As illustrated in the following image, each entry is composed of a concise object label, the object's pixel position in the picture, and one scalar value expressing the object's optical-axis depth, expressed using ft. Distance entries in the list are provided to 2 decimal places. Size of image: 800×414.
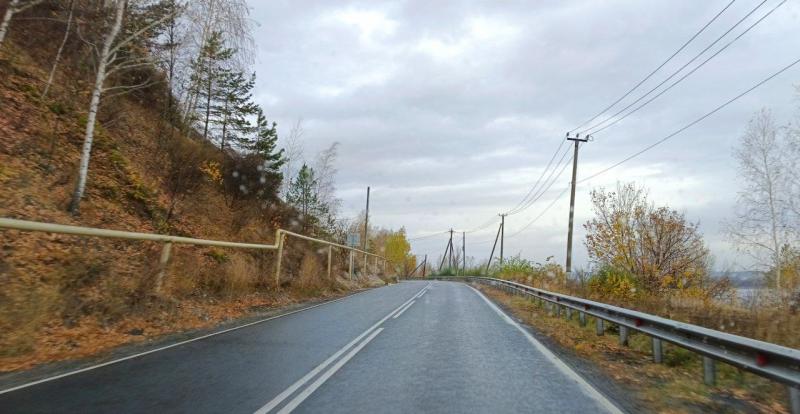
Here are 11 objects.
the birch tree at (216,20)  49.47
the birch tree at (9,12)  38.93
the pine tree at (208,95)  92.68
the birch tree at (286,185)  129.88
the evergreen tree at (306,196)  141.49
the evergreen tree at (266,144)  109.76
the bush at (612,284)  66.74
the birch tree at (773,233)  90.95
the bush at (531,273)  97.70
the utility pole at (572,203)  103.14
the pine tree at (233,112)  112.47
